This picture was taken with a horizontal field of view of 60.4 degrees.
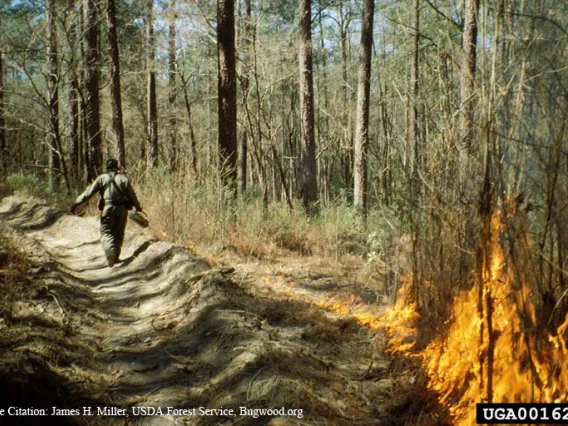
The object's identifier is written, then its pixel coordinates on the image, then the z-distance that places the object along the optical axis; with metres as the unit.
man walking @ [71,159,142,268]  8.30
